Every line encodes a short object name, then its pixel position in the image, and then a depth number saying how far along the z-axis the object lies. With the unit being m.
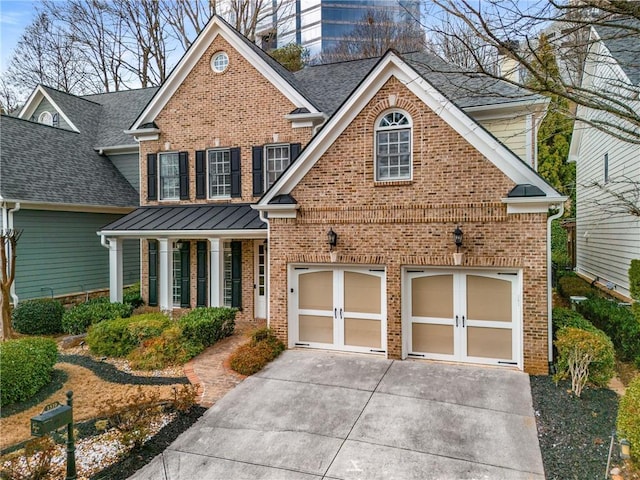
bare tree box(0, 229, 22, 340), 10.20
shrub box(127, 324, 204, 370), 8.87
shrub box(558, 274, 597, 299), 13.16
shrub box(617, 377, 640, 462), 4.65
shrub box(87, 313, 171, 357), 9.70
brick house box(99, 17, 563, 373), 8.11
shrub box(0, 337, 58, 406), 7.16
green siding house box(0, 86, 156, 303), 13.22
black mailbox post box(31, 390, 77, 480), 4.45
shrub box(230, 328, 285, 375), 8.25
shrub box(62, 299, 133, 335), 11.46
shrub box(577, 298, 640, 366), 8.48
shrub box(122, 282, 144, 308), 13.77
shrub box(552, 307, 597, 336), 8.28
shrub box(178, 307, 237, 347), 9.58
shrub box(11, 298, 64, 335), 11.80
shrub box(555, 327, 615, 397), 6.84
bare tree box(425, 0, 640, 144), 5.29
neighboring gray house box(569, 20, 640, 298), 11.48
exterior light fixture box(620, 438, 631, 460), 4.59
